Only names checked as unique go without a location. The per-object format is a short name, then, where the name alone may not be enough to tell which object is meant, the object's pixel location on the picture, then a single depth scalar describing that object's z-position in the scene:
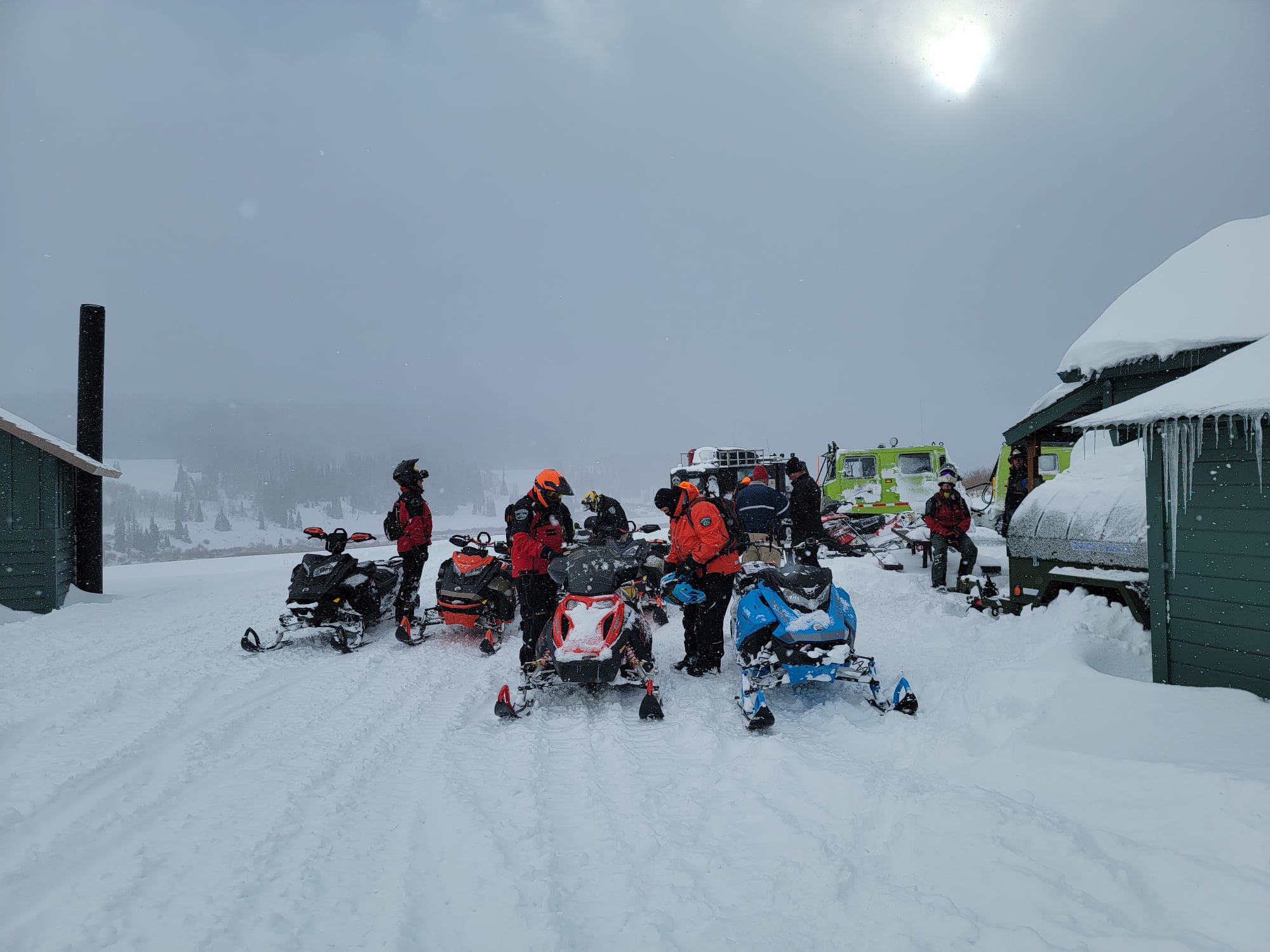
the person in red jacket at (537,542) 5.75
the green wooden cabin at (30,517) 8.77
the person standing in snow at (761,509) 8.60
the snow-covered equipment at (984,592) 7.22
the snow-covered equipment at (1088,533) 5.89
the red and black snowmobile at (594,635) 4.46
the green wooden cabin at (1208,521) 4.04
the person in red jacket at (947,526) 8.73
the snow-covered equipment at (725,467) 13.17
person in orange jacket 5.36
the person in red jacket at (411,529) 7.41
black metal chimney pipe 10.33
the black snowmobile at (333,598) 6.39
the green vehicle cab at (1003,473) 13.79
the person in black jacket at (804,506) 8.38
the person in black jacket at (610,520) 7.54
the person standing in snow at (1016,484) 11.66
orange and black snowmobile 6.86
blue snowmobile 4.35
